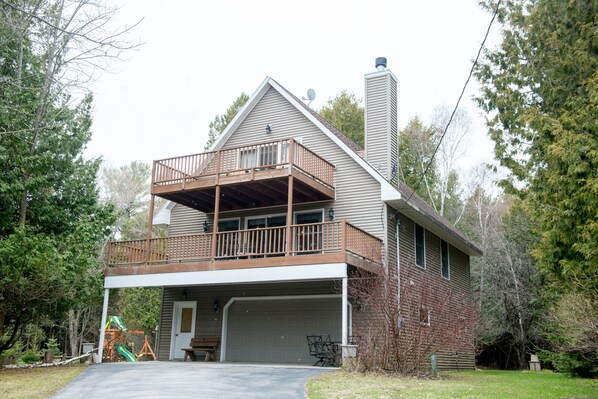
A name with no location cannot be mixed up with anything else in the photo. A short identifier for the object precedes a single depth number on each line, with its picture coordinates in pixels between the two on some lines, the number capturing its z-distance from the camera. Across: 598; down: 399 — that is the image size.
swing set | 19.09
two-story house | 16.27
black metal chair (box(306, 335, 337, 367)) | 16.02
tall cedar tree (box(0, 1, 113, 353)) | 14.97
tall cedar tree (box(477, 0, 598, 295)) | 13.46
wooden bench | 18.56
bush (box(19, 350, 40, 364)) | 24.34
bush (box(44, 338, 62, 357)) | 25.86
